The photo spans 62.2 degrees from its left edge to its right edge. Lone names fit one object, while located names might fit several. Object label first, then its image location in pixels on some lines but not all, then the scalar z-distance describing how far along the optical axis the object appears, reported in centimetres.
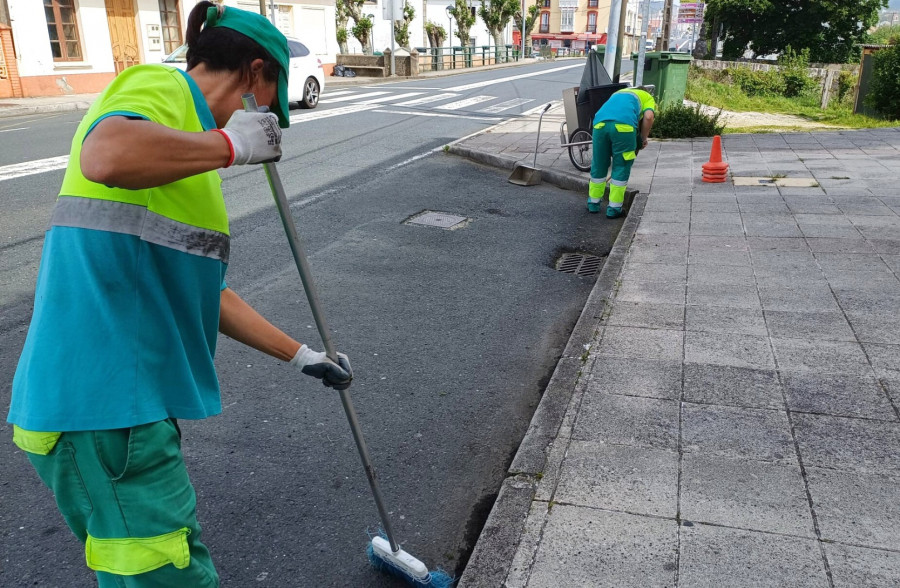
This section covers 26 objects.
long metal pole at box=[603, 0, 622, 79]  1218
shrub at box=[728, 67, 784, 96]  2470
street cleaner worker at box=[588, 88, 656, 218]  797
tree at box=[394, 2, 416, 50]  4088
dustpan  979
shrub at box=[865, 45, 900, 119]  1596
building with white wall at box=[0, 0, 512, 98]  1934
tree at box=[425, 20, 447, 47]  5012
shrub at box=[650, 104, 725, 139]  1311
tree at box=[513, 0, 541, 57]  7350
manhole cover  769
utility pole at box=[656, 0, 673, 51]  2121
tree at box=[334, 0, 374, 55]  3716
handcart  985
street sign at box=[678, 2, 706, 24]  2092
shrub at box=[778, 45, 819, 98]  2419
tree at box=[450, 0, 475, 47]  5119
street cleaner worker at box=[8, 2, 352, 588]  161
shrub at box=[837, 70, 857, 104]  2077
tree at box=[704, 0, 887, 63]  3678
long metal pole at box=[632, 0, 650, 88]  1352
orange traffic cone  921
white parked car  1681
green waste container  1510
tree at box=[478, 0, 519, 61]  5572
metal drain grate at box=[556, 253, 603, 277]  639
